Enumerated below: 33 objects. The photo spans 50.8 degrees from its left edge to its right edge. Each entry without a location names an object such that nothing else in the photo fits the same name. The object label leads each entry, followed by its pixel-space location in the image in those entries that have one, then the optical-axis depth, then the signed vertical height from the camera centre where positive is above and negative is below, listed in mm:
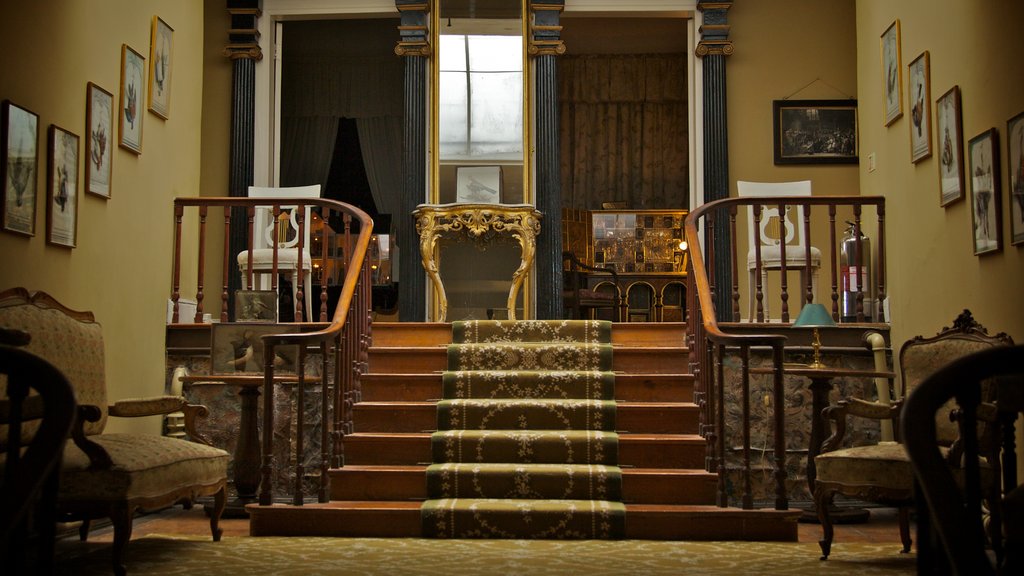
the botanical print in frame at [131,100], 6074 +1351
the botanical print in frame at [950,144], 5641 +1025
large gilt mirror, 8930 +1694
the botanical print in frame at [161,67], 6590 +1662
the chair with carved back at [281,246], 7352 +659
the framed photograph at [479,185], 8859 +1234
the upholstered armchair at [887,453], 4621 -518
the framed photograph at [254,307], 6638 +169
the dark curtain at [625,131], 13484 +2566
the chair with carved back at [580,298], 9562 +335
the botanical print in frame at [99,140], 5590 +1031
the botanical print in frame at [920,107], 6188 +1338
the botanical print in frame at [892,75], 6750 +1668
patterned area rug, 4254 -942
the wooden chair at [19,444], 2646 -272
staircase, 5168 -625
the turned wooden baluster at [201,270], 6855 +413
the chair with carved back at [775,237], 7316 +735
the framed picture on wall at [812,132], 9195 +1736
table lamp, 6297 +104
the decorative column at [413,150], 8930 +1559
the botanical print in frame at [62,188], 5133 +709
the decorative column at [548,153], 8961 +1531
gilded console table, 8383 +846
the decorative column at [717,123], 9117 +1813
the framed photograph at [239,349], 6055 -82
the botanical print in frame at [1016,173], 4805 +732
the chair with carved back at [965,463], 2359 -287
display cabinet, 12336 +951
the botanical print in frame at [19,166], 4664 +748
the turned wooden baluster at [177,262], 6879 +462
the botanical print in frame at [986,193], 5102 +697
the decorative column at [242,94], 9219 +2074
